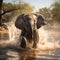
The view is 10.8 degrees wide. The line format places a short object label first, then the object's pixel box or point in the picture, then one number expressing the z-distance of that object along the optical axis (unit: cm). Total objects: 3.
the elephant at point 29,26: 1720
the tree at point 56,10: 6369
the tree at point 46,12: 6912
